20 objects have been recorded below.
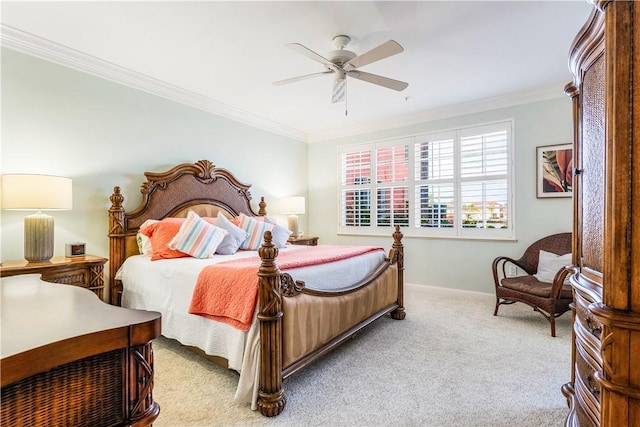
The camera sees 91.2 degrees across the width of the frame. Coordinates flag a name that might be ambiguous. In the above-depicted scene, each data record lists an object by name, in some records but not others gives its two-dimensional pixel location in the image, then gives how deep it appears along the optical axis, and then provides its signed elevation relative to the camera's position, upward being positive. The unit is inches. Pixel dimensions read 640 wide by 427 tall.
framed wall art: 142.1 +20.6
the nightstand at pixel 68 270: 87.6 -16.2
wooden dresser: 23.4 -12.7
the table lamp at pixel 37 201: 91.0 +4.2
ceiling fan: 92.9 +47.4
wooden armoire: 31.2 -0.6
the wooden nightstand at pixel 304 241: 181.8 -15.4
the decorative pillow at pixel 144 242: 121.2 -10.8
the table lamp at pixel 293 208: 193.5 +4.3
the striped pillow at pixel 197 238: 115.6 -8.7
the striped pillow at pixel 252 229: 145.1 -6.8
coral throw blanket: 74.6 -19.2
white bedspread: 73.0 -26.0
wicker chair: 115.2 -28.2
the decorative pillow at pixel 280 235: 150.2 -10.0
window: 160.2 +17.5
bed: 72.3 -23.5
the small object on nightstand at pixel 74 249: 106.3 -11.7
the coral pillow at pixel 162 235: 114.7 -7.9
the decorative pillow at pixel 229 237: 130.0 -9.5
